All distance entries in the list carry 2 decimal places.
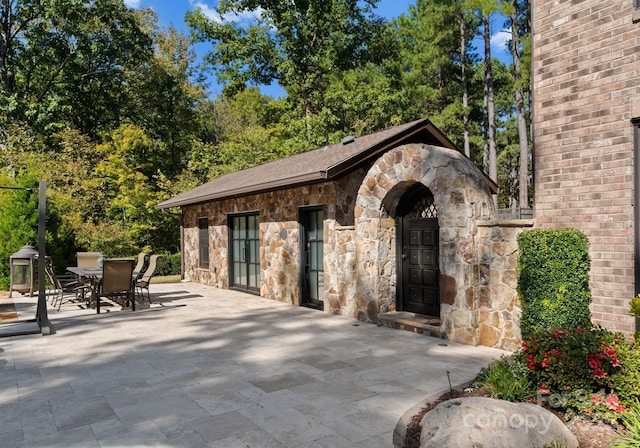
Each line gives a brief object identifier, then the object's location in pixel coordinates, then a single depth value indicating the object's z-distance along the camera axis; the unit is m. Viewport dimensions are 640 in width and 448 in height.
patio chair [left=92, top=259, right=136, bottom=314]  8.62
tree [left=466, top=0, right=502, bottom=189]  23.09
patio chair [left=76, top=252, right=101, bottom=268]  12.44
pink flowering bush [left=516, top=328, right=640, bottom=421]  3.22
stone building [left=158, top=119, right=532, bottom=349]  6.25
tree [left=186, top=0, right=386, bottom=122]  24.45
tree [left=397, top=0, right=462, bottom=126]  26.45
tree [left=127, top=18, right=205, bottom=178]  26.12
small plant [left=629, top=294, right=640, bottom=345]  3.53
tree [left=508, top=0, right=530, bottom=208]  20.45
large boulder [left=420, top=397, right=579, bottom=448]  2.71
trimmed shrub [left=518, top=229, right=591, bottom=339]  4.85
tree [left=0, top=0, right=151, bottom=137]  21.17
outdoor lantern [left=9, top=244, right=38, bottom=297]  11.05
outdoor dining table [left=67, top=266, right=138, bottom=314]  8.85
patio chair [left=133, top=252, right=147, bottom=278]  11.66
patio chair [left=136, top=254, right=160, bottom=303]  10.14
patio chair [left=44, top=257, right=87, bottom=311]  10.00
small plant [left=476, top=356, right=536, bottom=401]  3.61
